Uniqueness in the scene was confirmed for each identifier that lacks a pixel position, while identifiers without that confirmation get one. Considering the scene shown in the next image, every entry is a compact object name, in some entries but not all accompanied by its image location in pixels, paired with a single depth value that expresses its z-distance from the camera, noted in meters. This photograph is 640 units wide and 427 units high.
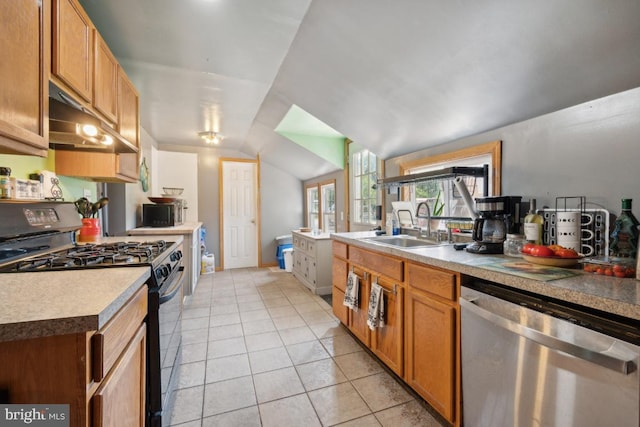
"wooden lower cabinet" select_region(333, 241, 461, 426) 1.37
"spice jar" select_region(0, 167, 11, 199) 1.31
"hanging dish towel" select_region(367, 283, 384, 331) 1.89
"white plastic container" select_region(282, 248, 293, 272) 4.87
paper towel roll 1.88
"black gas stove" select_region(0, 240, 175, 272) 1.19
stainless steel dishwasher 0.80
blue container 5.08
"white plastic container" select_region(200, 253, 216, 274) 4.68
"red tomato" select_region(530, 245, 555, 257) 1.25
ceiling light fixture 3.98
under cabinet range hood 1.37
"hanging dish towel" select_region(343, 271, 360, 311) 2.21
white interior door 5.14
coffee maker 1.59
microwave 3.36
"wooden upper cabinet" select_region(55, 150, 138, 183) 1.85
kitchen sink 2.35
